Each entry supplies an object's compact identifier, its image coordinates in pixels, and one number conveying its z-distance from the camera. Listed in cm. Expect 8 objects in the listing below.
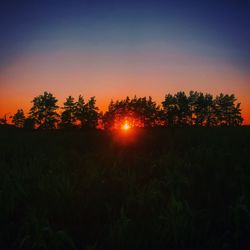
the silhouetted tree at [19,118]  8781
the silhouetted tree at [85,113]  6738
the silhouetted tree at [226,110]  7812
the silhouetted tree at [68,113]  6569
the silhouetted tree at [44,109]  6469
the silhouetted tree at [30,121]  6375
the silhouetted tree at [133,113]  8025
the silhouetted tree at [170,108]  7600
